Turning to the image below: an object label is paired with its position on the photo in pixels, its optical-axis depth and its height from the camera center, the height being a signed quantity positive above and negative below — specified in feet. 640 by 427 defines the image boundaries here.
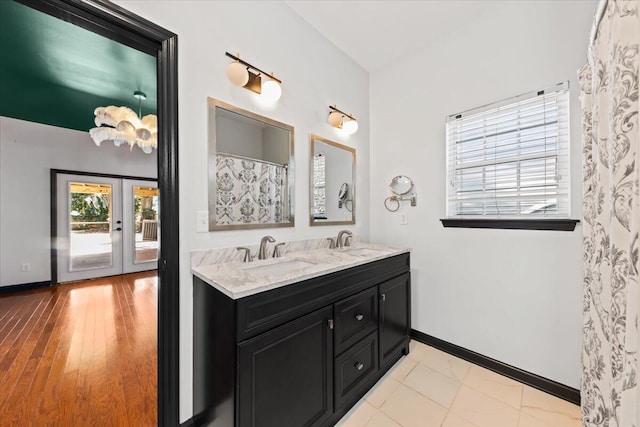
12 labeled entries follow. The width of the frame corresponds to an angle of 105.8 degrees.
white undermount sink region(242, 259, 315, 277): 4.71 -1.16
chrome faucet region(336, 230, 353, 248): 7.23 -0.83
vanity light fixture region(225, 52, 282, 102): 4.90 +2.85
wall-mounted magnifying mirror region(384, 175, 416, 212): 7.46 +0.61
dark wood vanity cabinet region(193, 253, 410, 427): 3.32 -2.25
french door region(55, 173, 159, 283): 13.29 -0.75
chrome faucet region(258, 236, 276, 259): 5.39 -0.75
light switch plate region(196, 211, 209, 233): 4.58 -0.16
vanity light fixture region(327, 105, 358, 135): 7.11 +2.75
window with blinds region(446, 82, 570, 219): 5.21 +1.28
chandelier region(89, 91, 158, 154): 9.19 +3.50
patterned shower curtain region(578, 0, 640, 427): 1.97 -0.09
